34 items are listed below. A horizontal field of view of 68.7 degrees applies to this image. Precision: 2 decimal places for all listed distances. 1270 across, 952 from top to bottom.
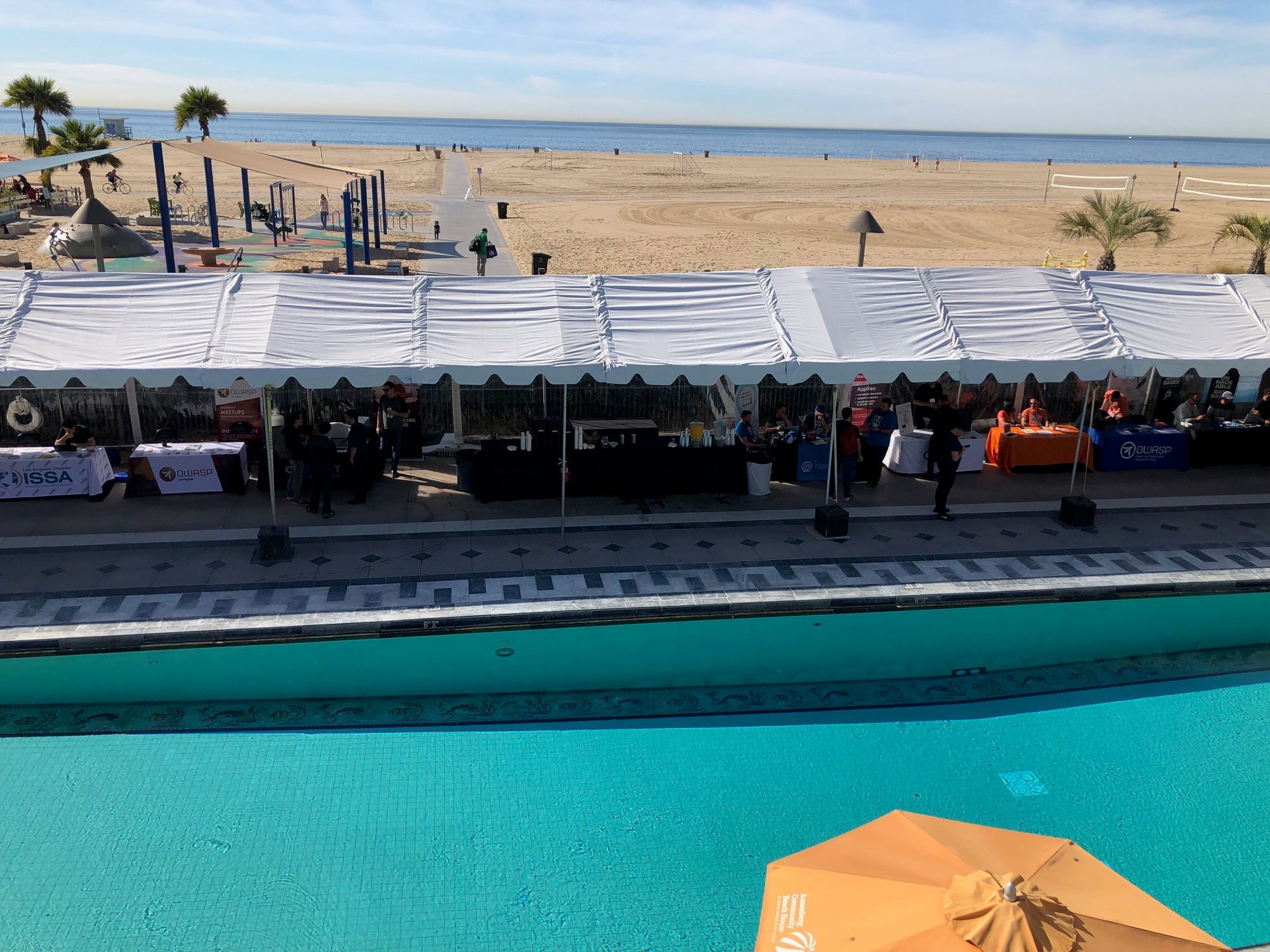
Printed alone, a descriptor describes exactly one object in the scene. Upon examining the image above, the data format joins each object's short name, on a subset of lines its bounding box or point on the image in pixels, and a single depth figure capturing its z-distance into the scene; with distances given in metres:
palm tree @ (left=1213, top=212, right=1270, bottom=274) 29.11
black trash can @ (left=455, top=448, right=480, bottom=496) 13.26
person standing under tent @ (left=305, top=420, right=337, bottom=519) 11.96
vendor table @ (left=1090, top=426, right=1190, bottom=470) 15.10
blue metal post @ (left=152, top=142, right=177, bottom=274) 22.25
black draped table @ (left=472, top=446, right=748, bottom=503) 13.12
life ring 13.70
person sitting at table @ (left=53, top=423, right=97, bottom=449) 12.70
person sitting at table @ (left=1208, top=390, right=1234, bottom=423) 15.95
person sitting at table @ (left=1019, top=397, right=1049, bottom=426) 15.24
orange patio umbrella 4.30
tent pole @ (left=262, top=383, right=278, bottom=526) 11.06
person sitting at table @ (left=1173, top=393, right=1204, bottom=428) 15.77
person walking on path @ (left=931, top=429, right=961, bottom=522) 12.61
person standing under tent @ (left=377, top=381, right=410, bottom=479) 13.84
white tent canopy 11.13
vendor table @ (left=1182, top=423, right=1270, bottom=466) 15.38
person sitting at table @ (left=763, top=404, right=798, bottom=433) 14.72
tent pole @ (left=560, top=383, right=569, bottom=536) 11.58
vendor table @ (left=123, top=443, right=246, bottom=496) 12.87
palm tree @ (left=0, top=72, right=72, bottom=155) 49.16
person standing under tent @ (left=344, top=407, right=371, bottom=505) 12.56
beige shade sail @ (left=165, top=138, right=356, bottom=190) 26.11
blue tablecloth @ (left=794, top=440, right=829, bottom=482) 14.28
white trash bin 13.65
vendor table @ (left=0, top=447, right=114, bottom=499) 12.49
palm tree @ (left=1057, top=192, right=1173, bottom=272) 30.02
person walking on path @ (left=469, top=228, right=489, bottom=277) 28.49
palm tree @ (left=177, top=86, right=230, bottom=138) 51.75
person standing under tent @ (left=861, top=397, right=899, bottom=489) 14.16
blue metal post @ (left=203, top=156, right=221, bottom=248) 30.47
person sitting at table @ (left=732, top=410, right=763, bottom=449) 13.84
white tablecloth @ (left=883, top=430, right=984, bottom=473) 14.81
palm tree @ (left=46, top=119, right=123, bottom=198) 39.22
